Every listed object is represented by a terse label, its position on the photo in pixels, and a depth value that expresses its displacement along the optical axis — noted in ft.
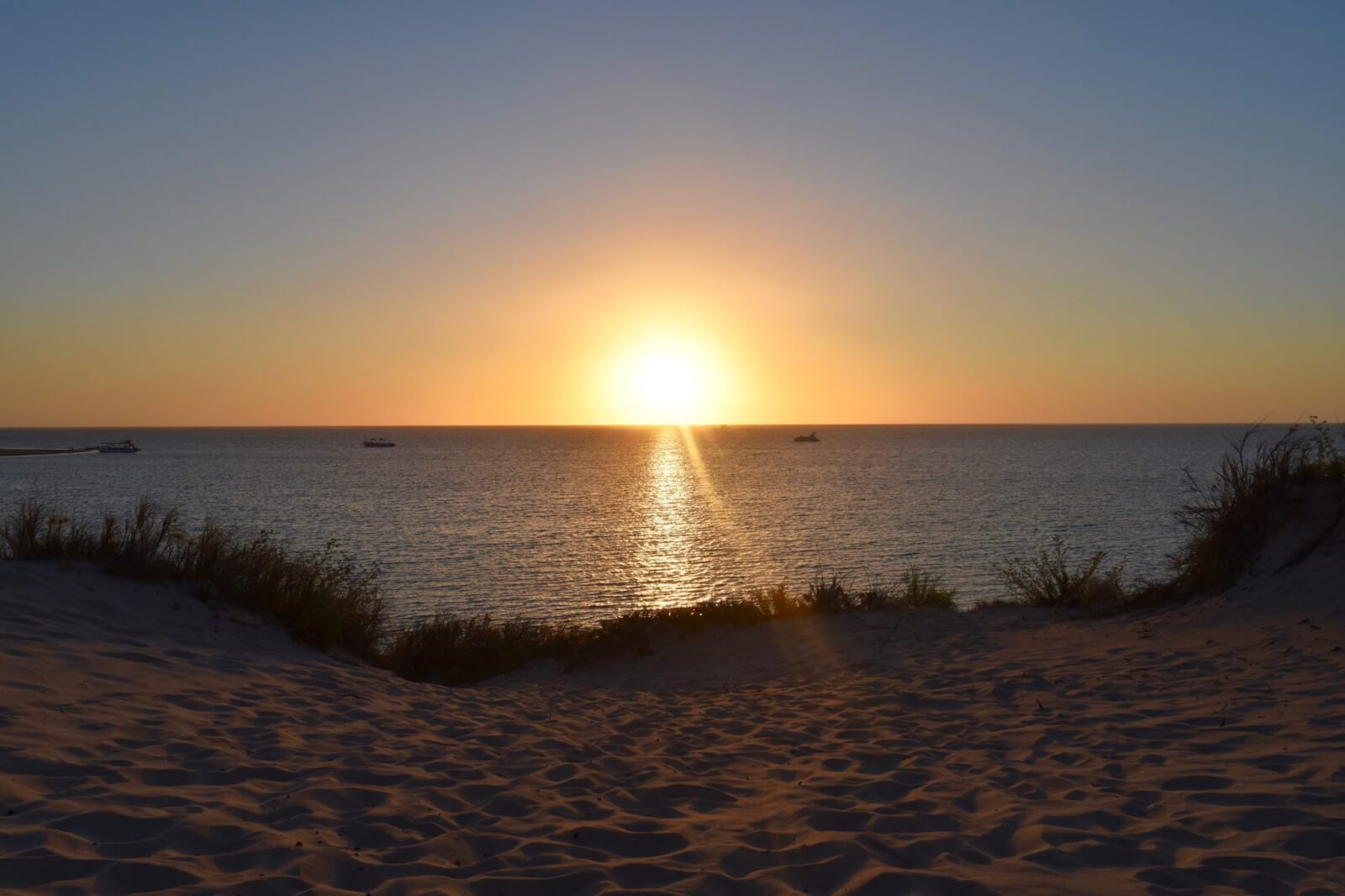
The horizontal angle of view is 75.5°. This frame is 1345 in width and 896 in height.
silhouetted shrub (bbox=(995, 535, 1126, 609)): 48.11
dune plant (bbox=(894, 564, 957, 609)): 52.03
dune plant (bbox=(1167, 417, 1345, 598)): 42.50
